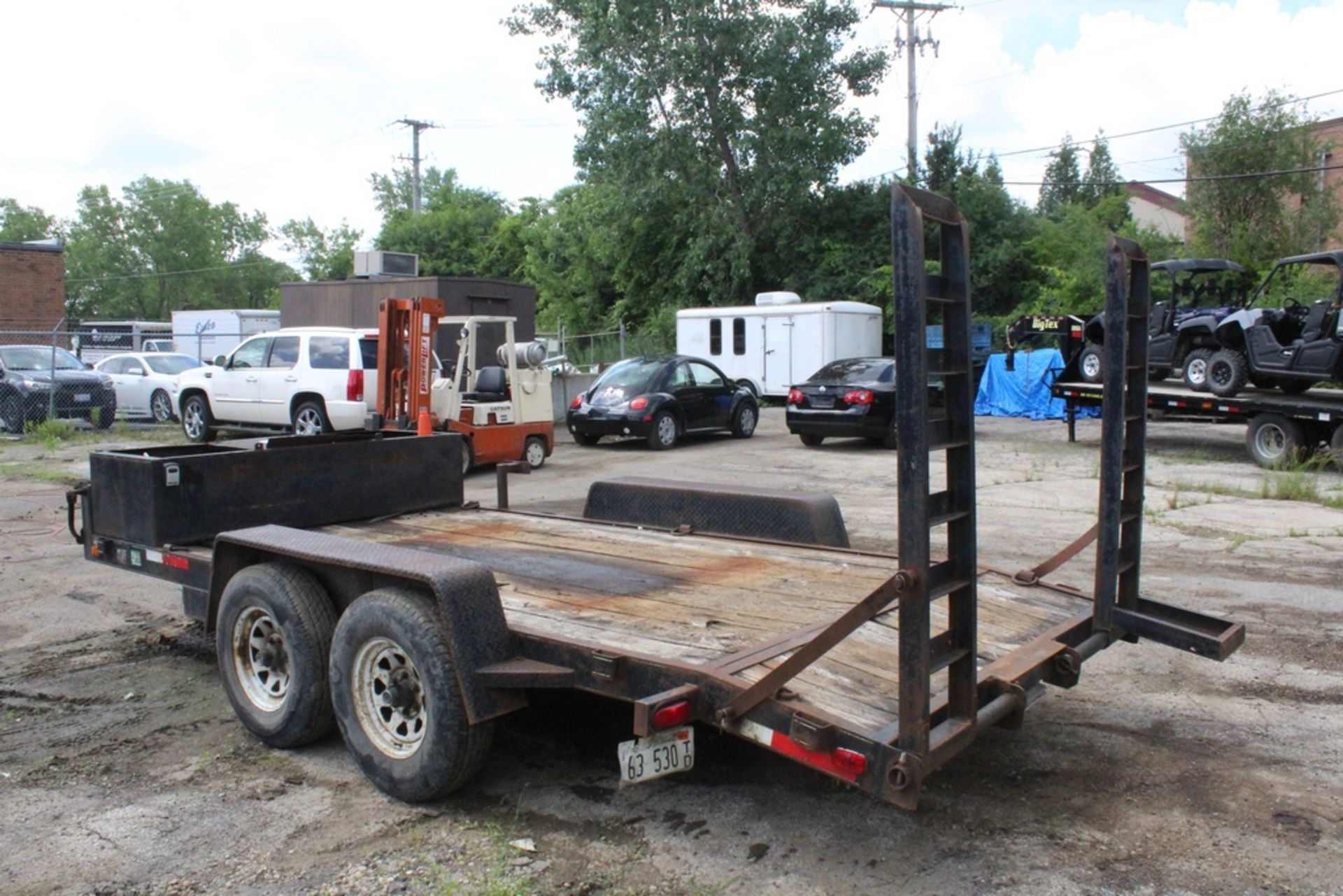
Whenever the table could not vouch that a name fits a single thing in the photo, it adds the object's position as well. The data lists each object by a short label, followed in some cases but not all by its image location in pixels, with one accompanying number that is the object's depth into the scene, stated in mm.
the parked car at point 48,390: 19141
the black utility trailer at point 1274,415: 14016
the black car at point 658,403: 17234
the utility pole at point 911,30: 33906
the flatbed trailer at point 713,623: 3137
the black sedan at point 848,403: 16812
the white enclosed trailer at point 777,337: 24406
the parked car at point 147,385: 21688
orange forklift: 12898
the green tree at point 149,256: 73625
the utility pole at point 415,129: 58281
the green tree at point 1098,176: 57031
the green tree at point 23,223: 78125
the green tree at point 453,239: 51312
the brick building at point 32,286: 31906
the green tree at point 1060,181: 62969
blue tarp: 23109
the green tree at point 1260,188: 29203
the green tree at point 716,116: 28984
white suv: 15805
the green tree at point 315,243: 86250
